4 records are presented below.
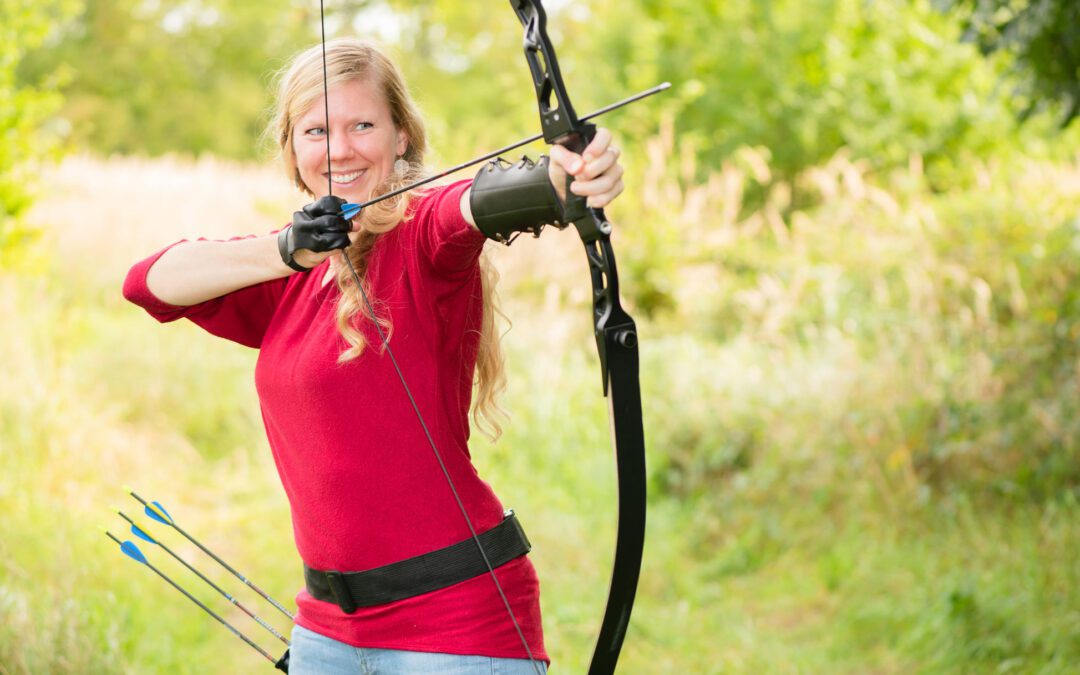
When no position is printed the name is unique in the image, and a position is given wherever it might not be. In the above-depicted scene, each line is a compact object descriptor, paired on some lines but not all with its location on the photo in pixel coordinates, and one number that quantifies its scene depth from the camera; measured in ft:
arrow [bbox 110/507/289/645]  13.62
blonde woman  11.68
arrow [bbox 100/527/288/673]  14.30
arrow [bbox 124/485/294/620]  13.81
